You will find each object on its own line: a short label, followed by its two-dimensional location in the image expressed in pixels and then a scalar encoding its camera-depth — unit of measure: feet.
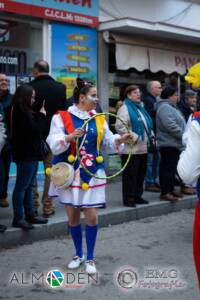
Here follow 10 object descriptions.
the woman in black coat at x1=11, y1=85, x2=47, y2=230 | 20.54
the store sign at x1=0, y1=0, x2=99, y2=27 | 30.22
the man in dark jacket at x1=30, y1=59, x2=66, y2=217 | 22.93
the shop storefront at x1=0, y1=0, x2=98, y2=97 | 30.76
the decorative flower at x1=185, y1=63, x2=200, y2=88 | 12.59
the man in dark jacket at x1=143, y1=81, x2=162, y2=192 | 31.01
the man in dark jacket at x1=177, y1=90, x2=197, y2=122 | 30.07
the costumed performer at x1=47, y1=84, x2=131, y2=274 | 16.80
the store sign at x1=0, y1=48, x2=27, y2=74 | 30.42
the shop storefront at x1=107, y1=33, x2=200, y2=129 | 36.19
